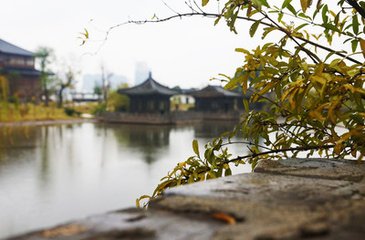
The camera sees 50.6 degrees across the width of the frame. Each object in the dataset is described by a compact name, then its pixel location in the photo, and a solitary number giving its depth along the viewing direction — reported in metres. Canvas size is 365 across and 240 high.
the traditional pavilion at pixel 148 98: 39.25
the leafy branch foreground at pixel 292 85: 1.75
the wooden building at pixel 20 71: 41.66
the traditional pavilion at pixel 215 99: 44.66
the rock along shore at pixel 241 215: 0.90
